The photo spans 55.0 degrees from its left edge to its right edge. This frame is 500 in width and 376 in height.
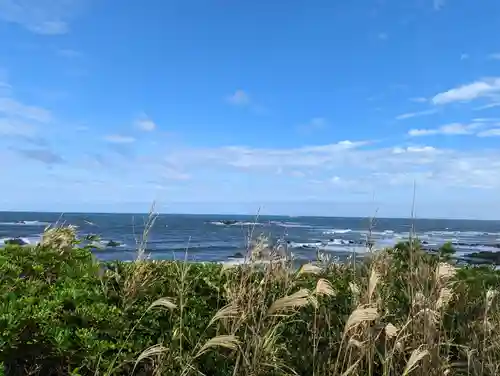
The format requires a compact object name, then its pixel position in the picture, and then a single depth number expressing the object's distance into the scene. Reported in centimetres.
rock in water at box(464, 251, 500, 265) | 2206
